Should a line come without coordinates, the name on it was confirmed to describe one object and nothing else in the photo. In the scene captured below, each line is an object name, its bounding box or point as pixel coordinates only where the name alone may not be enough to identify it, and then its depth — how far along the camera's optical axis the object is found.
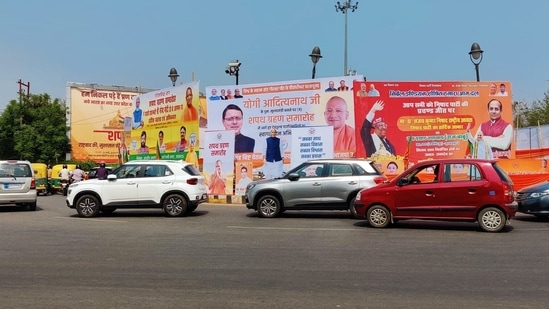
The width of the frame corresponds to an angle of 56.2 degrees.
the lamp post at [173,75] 27.50
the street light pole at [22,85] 54.28
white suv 15.41
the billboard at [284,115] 20.17
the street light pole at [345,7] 34.94
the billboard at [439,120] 19.36
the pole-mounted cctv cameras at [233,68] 26.02
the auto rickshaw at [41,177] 29.00
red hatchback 11.76
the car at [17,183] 17.36
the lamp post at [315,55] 22.36
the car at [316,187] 14.42
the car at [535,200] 13.74
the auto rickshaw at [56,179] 31.05
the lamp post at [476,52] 20.09
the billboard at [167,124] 24.41
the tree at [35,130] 43.75
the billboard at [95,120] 44.94
